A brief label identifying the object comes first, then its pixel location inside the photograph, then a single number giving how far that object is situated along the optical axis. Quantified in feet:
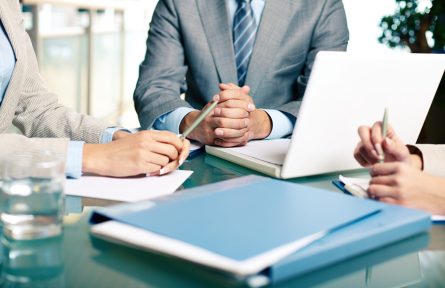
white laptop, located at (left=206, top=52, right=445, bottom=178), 3.79
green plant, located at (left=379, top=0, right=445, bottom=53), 10.67
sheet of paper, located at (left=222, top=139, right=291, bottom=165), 4.29
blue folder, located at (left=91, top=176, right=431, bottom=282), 2.27
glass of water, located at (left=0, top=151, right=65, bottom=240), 2.63
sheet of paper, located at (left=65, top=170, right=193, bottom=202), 3.37
